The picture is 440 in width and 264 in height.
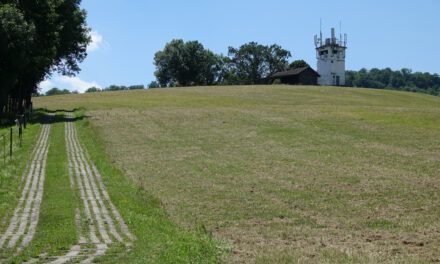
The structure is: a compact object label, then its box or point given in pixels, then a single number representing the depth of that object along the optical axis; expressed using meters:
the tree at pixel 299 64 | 158.88
